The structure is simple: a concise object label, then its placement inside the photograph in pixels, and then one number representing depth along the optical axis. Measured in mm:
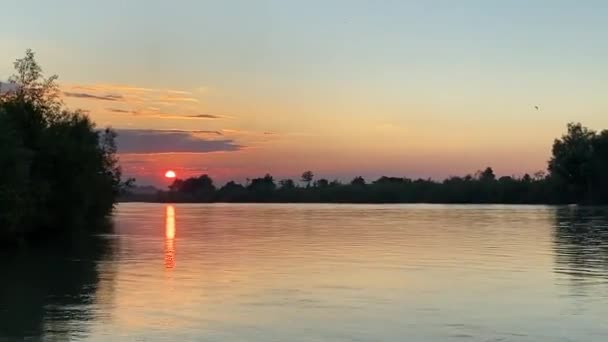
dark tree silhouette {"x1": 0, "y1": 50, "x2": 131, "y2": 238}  45000
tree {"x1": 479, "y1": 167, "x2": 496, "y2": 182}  181412
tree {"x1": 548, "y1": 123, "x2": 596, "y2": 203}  136000
